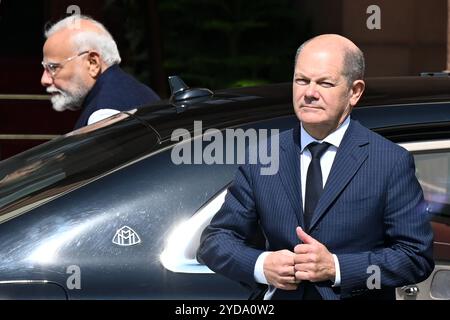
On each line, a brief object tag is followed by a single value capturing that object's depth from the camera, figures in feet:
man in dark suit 18.67
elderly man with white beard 29.96
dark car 20.58
